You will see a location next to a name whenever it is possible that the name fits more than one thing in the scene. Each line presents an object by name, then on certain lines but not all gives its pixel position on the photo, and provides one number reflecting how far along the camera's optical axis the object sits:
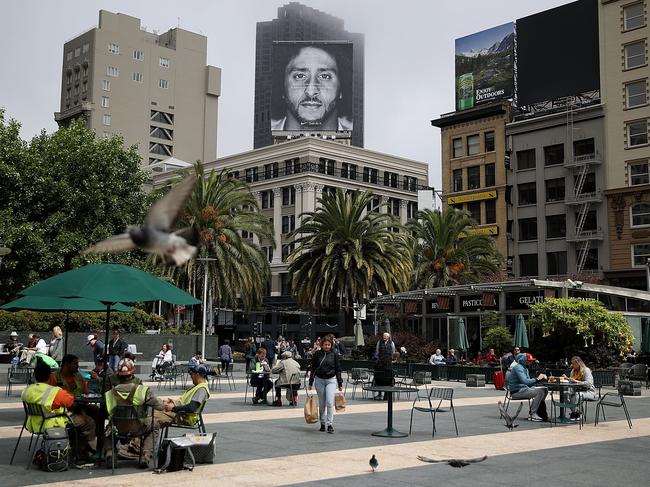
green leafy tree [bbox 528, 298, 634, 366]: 30.64
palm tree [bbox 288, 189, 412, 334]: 46.09
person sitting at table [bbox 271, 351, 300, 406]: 19.47
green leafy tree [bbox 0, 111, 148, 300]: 40.41
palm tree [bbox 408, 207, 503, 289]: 50.69
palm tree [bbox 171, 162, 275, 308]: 41.09
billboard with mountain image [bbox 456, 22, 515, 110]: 70.44
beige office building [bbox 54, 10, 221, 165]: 111.12
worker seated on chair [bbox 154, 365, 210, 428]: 11.02
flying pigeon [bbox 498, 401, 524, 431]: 15.80
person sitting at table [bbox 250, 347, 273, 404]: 20.45
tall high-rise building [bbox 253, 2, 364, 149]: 95.19
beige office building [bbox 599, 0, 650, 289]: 56.34
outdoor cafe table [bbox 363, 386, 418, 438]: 13.95
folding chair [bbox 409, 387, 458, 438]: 15.05
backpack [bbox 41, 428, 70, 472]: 9.87
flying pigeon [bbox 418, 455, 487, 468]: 10.96
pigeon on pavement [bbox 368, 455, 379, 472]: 10.14
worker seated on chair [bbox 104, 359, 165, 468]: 10.34
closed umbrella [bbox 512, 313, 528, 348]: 30.92
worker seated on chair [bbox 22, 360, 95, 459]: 10.07
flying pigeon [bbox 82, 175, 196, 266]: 3.96
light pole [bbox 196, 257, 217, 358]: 37.93
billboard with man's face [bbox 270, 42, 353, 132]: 95.38
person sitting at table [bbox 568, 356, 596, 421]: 16.69
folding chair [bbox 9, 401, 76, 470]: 10.12
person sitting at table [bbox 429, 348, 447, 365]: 33.70
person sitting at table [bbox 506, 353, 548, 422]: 16.80
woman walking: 14.59
